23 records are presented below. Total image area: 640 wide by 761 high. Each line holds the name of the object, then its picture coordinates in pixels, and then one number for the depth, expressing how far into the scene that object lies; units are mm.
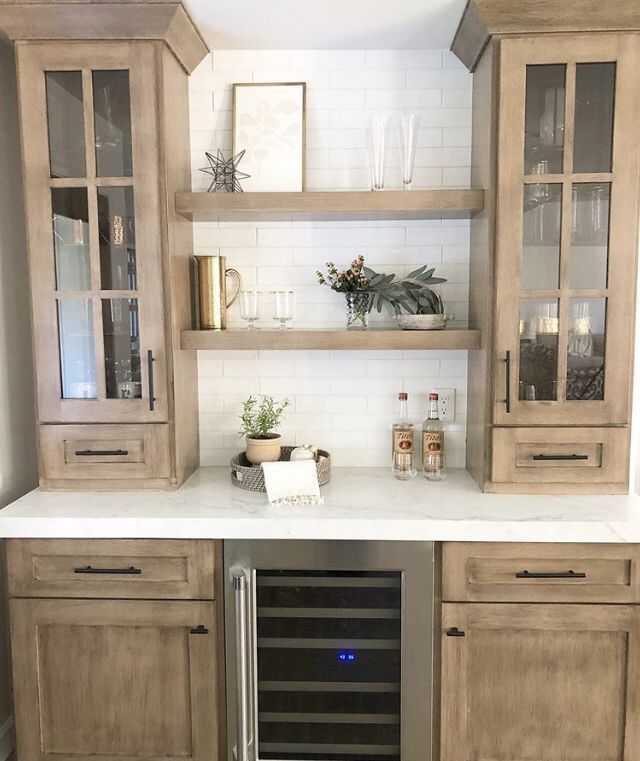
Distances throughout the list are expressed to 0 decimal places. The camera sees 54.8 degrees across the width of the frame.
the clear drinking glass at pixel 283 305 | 2299
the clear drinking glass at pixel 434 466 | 2305
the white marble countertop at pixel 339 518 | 1853
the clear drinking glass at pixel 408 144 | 2152
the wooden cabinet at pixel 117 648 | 1928
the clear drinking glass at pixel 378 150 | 2174
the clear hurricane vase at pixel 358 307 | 2297
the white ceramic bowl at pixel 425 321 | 2193
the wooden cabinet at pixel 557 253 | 1970
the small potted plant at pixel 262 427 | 2256
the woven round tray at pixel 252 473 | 2162
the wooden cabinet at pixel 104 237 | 2014
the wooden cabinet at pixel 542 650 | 1861
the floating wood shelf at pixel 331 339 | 2141
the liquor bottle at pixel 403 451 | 2316
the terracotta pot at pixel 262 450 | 2248
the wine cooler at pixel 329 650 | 1906
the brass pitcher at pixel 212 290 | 2289
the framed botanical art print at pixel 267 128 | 2328
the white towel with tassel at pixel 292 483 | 2047
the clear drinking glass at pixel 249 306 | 2334
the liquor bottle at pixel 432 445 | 2307
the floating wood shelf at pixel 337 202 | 2090
